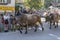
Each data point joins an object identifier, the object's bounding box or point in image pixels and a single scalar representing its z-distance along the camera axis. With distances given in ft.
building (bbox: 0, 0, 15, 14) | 71.35
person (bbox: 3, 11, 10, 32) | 51.70
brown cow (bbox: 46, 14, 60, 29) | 57.88
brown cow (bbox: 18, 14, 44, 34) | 49.12
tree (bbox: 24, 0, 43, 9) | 114.72
